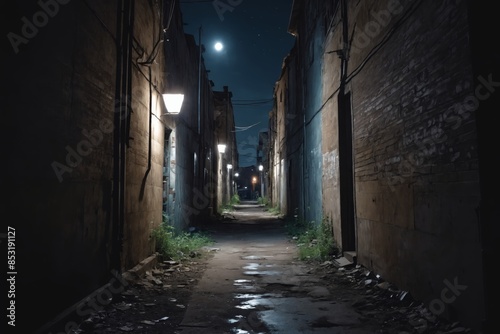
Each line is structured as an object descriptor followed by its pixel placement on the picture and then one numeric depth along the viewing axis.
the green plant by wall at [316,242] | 7.73
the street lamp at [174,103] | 7.57
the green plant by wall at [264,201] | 29.57
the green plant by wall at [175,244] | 7.52
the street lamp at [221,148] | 21.40
